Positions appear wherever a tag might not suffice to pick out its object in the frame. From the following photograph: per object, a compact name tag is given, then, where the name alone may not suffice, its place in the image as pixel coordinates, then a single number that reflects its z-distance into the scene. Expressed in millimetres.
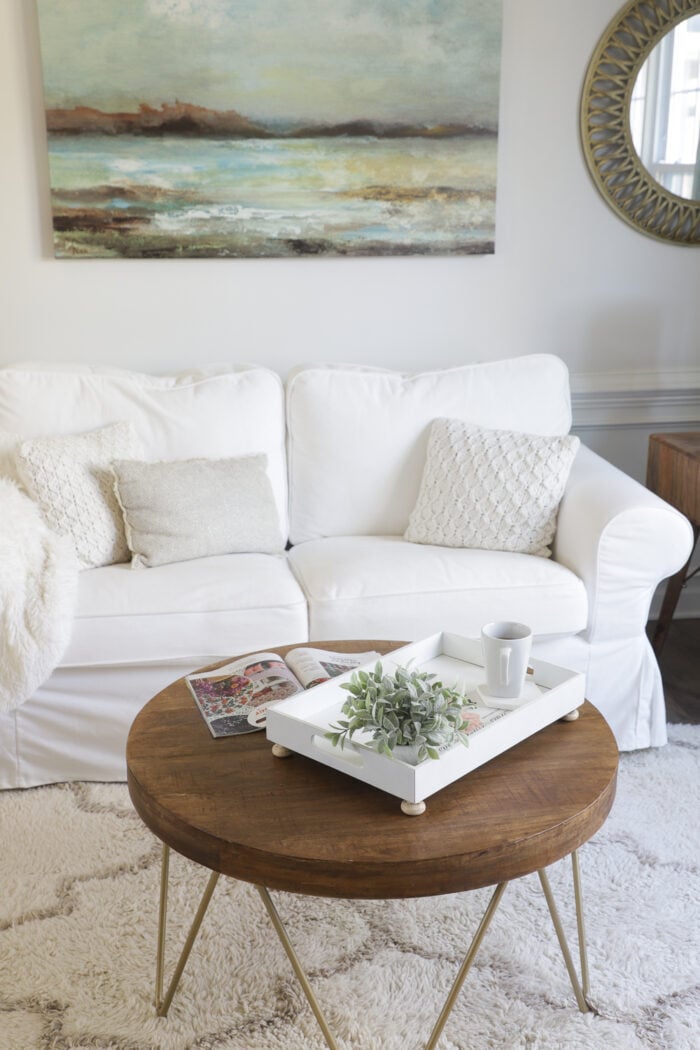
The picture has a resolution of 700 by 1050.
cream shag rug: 1692
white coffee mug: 1680
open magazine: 1726
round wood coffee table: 1360
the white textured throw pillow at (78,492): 2555
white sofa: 2377
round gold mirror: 3102
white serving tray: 1457
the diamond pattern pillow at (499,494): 2680
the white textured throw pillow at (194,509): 2545
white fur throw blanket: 2254
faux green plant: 1466
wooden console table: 2838
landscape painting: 2885
